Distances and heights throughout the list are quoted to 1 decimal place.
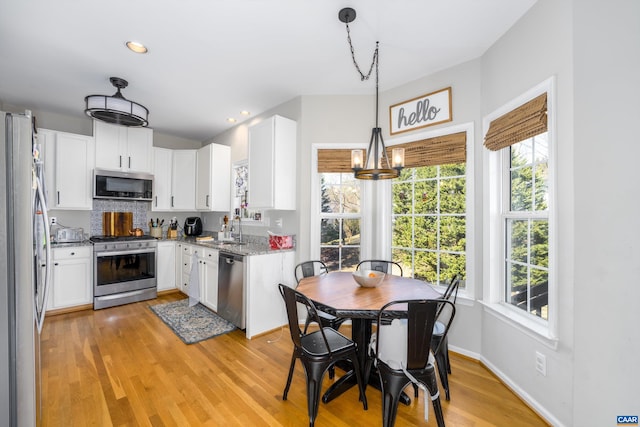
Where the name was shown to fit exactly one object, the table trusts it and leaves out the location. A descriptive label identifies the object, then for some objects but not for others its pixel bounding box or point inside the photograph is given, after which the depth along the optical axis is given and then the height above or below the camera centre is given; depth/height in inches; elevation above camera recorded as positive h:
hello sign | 108.0 +43.4
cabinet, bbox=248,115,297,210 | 129.5 +24.7
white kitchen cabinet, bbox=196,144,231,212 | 175.6 +23.4
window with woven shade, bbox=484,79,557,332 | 73.9 +1.4
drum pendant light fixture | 105.2 +41.8
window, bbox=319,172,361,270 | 132.3 -3.5
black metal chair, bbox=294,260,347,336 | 94.7 -27.0
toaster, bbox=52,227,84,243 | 149.3 -12.2
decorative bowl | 86.4 -20.7
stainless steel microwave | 158.1 +17.3
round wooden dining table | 69.6 -23.9
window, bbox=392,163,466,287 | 107.6 -3.2
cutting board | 173.3 -6.5
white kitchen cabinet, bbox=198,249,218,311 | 140.4 -34.0
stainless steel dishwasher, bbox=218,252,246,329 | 121.4 -35.1
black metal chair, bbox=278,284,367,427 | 68.5 -36.7
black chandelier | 78.0 +15.6
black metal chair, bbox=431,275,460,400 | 76.9 -39.1
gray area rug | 119.3 -52.8
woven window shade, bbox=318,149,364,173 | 128.6 +25.5
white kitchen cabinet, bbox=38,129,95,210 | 144.9 +24.9
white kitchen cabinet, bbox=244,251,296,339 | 118.2 -33.9
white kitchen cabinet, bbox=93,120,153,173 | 159.0 +40.7
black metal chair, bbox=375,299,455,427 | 61.6 -33.7
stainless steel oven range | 147.5 -32.6
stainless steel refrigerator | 50.6 -11.7
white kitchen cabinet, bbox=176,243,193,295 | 167.8 -33.6
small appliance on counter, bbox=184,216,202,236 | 198.1 -9.3
